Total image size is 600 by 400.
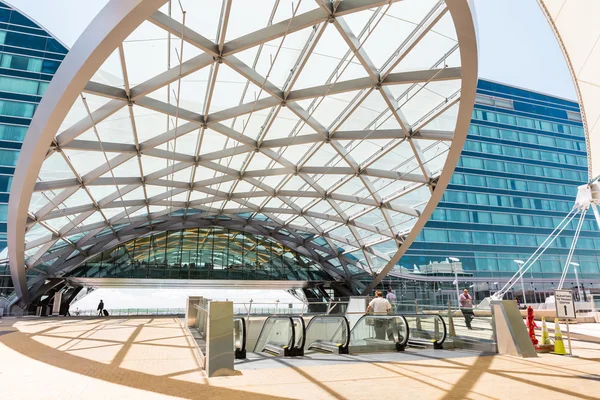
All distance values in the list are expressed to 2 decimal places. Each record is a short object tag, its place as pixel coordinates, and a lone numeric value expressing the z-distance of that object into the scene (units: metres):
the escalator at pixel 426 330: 12.87
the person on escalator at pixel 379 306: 14.31
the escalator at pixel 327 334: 12.15
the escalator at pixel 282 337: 11.69
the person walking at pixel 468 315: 12.71
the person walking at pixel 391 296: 25.70
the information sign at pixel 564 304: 11.50
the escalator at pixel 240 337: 11.29
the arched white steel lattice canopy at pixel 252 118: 11.59
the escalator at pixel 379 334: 12.29
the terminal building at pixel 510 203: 49.59
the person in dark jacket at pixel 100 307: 35.88
